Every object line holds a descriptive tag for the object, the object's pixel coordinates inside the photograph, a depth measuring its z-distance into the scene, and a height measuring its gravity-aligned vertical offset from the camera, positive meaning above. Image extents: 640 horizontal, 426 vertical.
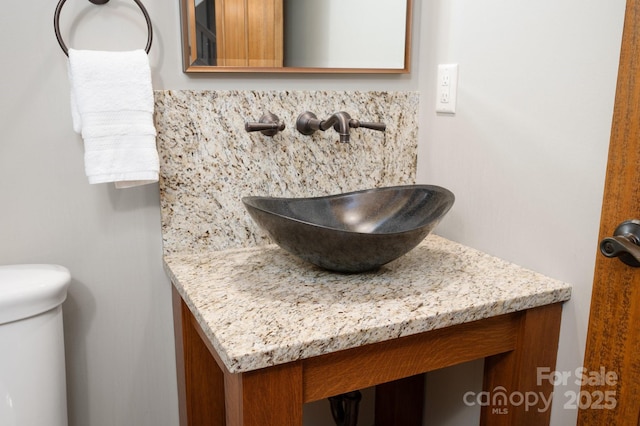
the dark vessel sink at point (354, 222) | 1.02 -0.28
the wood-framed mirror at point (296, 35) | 1.22 +0.15
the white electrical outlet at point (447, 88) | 1.36 +0.03
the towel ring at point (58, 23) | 1.07 +0.14
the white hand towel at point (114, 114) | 1.08 -0.04
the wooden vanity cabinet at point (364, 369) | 0.86 -0.51
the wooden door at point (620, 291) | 0.91 -0.35
